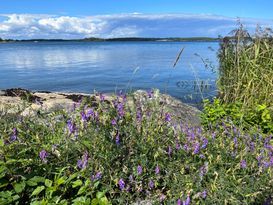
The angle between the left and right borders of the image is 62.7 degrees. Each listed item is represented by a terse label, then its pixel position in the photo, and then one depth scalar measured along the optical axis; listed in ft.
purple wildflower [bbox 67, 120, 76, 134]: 6.77
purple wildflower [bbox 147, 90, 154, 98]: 8.15
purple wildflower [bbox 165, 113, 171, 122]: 7.38
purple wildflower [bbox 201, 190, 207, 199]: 5.56
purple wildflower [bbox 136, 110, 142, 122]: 7.09
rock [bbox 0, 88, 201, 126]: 14.08
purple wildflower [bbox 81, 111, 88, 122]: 6.87
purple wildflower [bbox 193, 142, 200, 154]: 6.66
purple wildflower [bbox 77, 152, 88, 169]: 6.18
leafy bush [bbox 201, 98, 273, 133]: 12.57
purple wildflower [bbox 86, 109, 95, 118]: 6.90
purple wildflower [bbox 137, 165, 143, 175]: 6.00
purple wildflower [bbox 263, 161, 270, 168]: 6.68
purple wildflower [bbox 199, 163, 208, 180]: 6.05
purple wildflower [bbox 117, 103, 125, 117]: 7.01
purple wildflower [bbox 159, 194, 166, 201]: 5.90
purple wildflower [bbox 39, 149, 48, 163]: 6.11
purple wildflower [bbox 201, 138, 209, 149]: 6.87
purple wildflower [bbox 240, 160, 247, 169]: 6.42
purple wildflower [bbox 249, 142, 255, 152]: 7.70
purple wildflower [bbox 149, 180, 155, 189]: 6.04
